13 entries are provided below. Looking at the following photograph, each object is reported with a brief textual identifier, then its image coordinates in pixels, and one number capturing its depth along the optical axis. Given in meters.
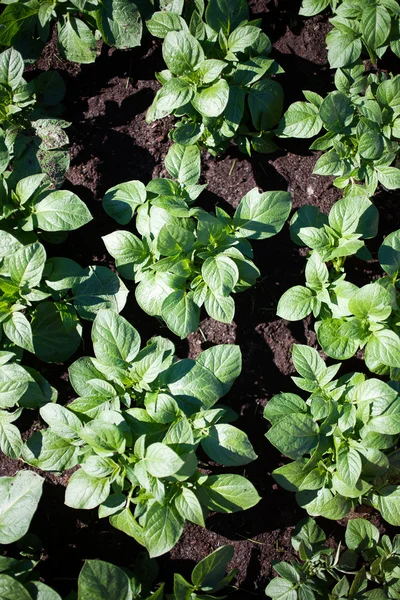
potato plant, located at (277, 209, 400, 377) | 1.79
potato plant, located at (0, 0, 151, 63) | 2.04
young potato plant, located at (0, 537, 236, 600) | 1.54
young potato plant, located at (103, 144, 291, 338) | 1.78
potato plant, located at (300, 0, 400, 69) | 2.03
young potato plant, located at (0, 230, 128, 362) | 1.72
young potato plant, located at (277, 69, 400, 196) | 1.95
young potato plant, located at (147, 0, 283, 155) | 1.88
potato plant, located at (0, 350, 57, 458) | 1.68
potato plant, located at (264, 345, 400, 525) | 1.73
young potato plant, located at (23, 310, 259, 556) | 1.61
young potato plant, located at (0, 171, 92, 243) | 1.81
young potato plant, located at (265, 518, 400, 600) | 1.78
